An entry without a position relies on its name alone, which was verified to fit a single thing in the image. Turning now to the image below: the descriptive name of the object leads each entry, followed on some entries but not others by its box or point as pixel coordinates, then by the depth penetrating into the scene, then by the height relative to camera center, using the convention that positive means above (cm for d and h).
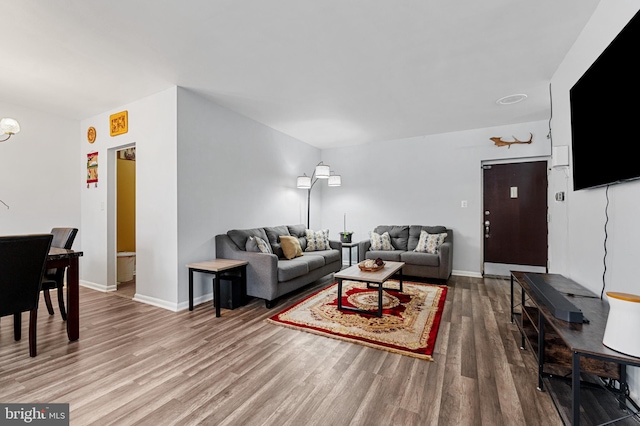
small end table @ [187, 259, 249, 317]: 311 -63
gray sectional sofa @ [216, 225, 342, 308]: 338 -67
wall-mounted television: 148 +59
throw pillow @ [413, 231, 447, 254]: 468 -51
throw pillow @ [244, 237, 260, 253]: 361 -41
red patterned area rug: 246 -110
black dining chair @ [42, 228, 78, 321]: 272 -61
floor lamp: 522 +63
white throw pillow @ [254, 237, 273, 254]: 362 -42
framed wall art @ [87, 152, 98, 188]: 437 +70
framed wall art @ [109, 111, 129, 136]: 387 +124
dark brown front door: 467 -3
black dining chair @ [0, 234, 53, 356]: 199 -43
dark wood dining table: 246 -64
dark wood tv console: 121 -63
